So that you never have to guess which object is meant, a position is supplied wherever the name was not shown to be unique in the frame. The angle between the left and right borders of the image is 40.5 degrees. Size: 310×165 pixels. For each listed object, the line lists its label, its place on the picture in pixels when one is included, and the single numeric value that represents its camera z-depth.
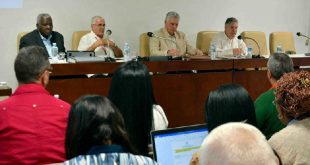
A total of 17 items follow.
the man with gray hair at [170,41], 5.49
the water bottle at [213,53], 4.61
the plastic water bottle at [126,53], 4.55
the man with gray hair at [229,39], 5.88
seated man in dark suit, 4.88
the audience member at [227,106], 1.78
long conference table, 3.91
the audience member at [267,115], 2.27
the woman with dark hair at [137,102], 1.99
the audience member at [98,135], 1.26
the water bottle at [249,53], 4.81
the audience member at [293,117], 1.63
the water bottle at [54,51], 4.36
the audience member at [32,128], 1.75
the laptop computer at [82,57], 4.03
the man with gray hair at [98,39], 5.26
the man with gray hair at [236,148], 1.01
